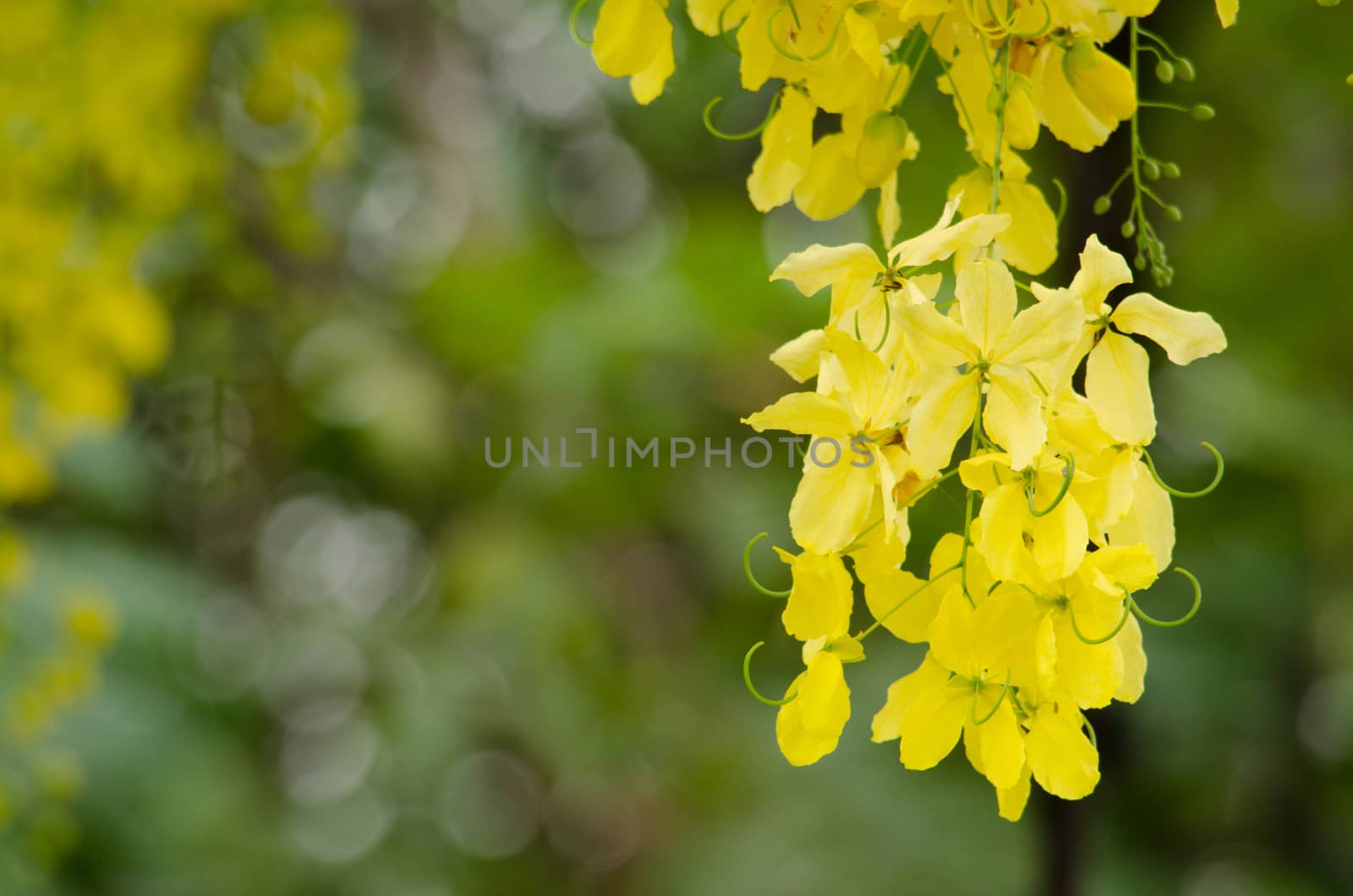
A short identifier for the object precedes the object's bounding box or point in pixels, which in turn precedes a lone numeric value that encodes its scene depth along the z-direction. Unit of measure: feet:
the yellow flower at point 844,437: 2.87
